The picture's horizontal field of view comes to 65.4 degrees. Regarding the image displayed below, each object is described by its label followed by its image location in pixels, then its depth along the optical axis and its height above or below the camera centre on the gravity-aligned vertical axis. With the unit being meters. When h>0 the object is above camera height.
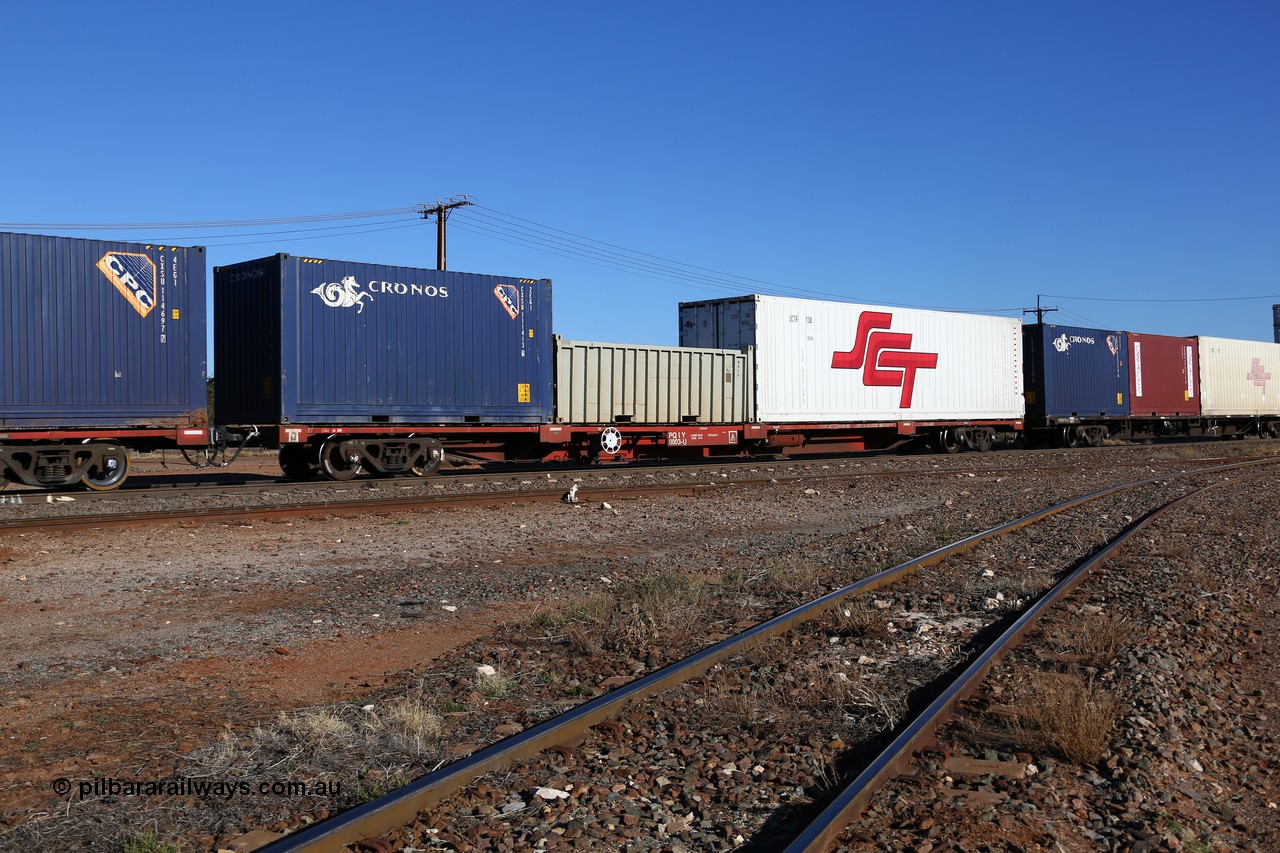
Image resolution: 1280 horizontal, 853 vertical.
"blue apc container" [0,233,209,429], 14.16 +1.53
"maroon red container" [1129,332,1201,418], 35.12 +1.81
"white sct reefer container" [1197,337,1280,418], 38.31 +1.96
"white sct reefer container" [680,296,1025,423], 23.27 +1.85
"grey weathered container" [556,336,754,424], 20.27 +1.01
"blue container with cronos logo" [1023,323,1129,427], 31.78 +1.77
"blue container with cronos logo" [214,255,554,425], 16.72 +1.60
